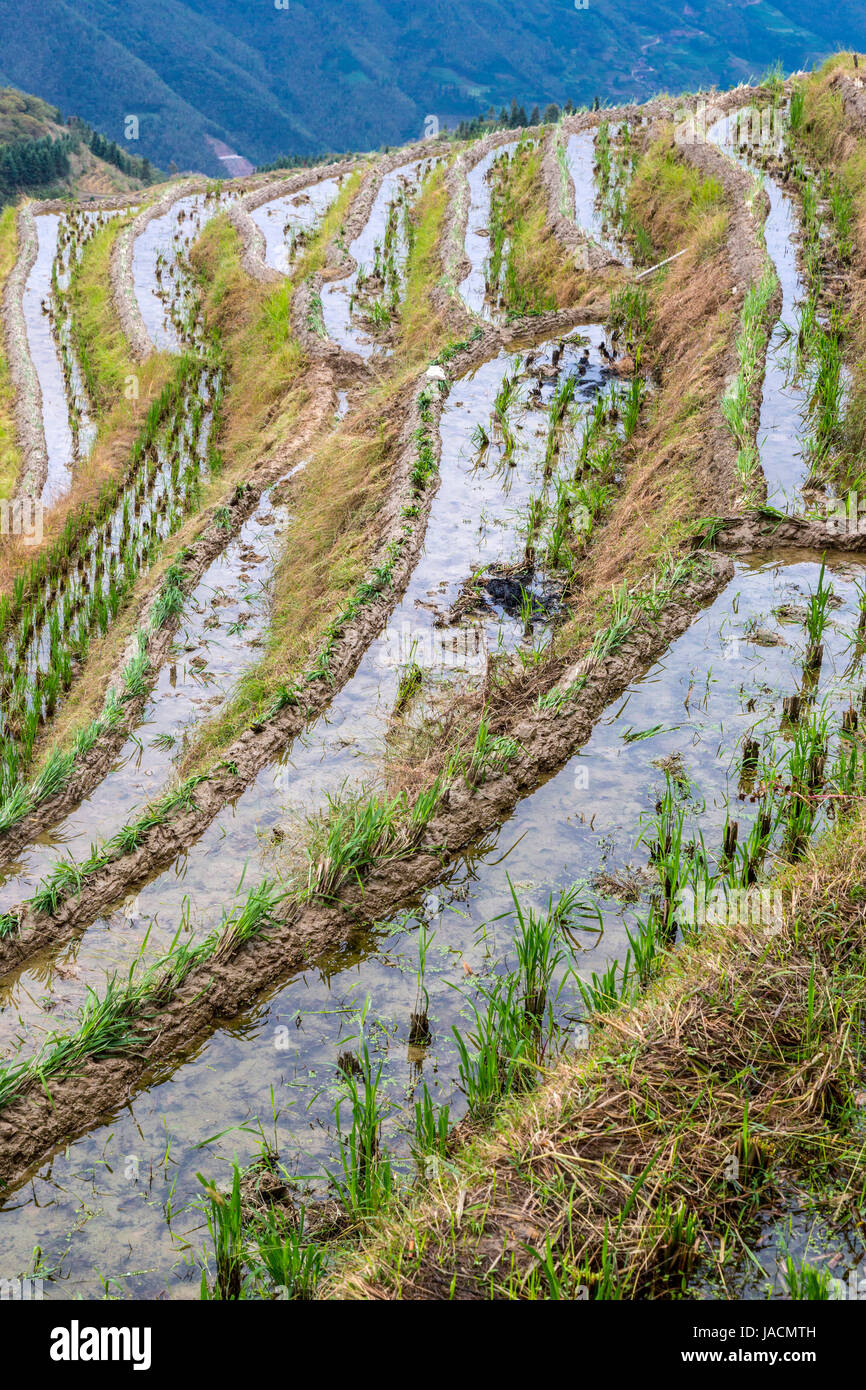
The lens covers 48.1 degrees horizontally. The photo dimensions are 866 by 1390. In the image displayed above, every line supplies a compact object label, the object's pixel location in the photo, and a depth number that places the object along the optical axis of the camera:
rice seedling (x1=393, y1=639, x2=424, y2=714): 5.25
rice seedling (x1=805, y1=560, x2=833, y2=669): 4.95
